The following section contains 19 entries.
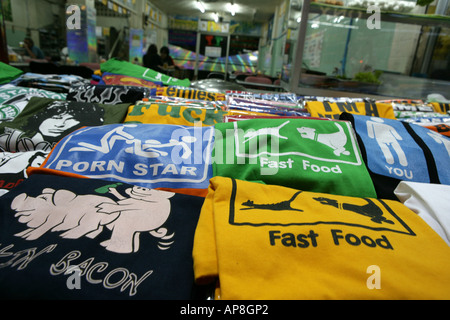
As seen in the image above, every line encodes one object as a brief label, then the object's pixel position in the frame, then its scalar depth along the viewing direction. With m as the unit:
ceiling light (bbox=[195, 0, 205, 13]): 8.34
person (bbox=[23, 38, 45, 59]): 3.96
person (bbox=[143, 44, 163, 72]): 4.14
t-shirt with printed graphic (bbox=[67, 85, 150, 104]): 1.25
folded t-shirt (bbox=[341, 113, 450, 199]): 0.71
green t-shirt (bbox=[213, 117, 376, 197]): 0.66
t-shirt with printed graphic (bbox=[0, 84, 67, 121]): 1.05
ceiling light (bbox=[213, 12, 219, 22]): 9.70
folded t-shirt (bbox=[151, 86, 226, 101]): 1.47
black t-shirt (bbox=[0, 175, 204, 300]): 0.36
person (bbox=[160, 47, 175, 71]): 4.69
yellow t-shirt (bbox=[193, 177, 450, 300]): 0.36
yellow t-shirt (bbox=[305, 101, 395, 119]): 1.17
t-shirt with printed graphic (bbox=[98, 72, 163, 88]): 1.76
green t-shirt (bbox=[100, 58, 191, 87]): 1.86
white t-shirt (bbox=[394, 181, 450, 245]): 0.52
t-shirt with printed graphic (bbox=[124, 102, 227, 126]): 1.00
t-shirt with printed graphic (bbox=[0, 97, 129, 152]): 0.86
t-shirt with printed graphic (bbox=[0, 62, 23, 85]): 1.53
